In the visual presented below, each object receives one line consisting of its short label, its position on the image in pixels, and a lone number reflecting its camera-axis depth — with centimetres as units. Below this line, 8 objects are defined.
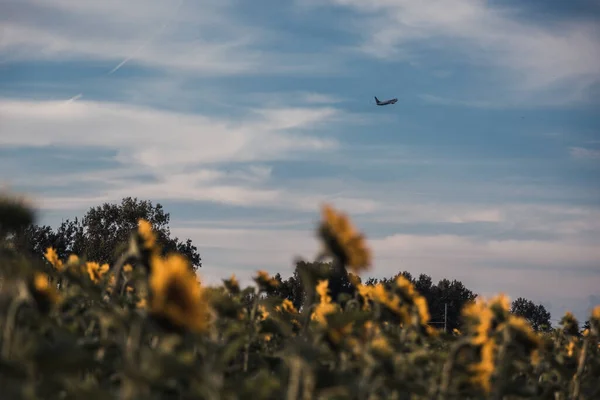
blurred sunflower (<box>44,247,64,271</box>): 946
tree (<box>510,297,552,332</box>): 14221
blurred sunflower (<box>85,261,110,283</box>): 855
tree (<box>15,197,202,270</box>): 8894
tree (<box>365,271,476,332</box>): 11706
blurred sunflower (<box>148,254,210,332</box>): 354
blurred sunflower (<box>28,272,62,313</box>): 476
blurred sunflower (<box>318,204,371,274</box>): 487
